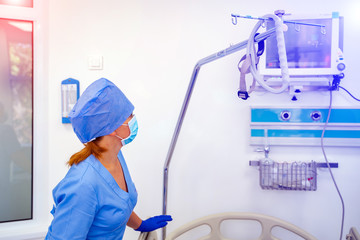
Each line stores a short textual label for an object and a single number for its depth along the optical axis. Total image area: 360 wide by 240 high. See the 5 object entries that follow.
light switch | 1.76
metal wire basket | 1.61
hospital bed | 1.61
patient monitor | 1.48
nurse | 0.97
